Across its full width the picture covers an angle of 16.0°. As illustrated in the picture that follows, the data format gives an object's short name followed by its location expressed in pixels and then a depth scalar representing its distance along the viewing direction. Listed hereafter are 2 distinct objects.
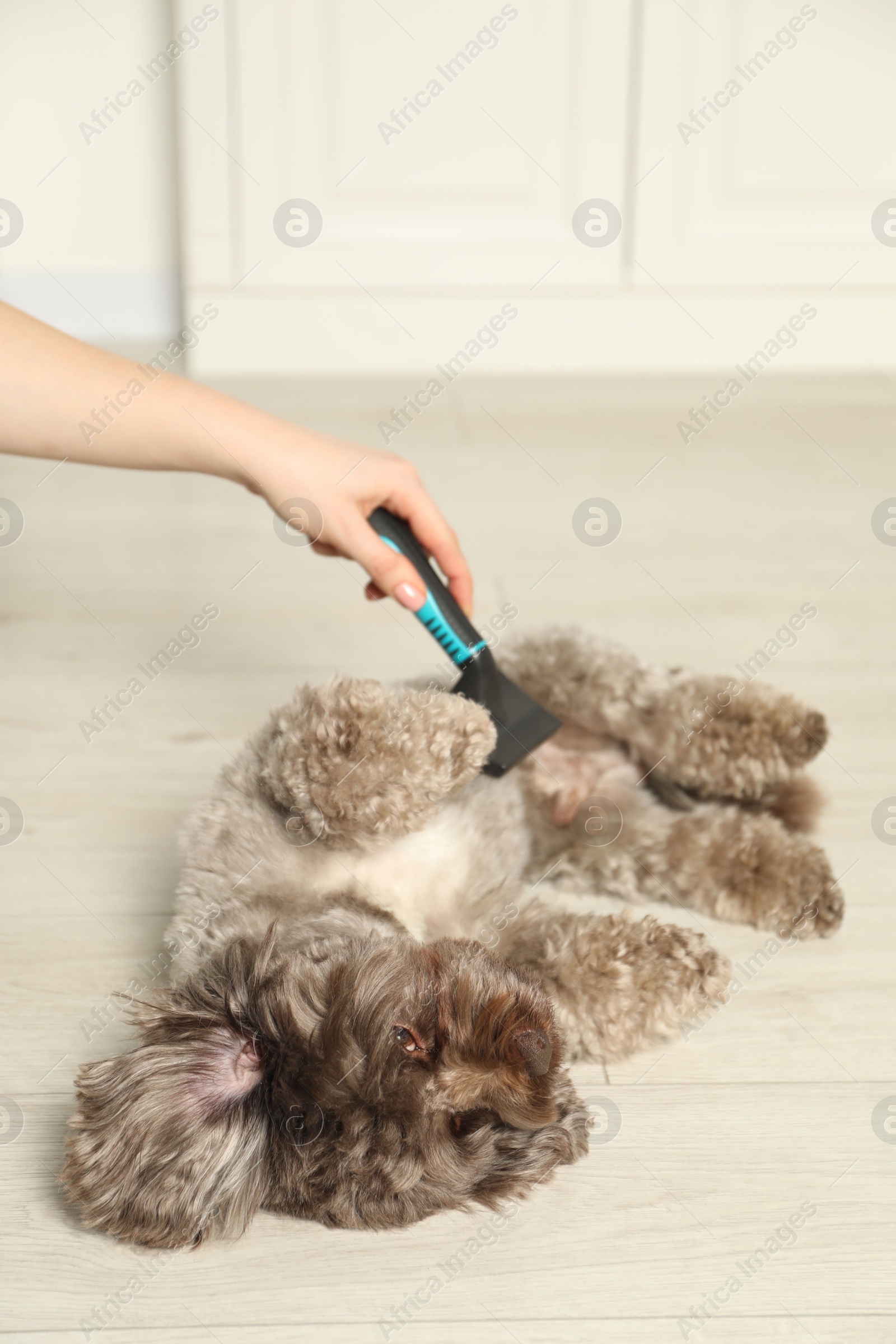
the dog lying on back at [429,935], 1.59
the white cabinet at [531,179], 2.73
